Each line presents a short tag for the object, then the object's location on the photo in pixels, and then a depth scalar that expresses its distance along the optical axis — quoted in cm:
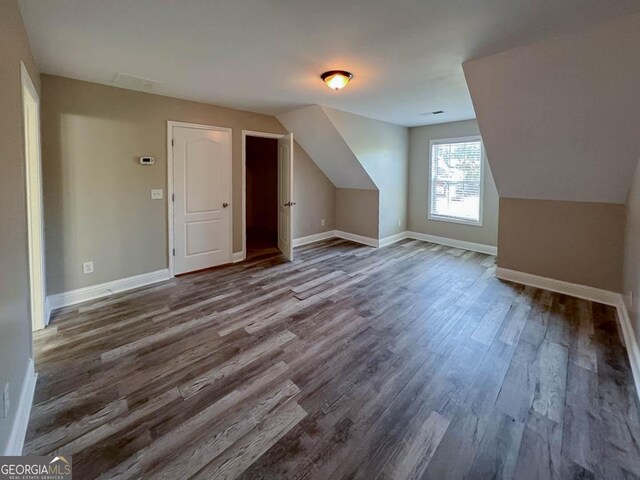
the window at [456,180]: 553
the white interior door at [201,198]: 419
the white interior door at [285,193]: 483
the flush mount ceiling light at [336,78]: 304
